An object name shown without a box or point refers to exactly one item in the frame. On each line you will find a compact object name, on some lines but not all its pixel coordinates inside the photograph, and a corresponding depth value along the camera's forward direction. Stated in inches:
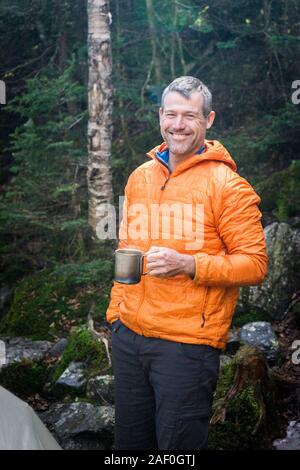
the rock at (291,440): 175.3
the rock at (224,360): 201.1
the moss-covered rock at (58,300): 269.4
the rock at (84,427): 183.6
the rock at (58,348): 244.5
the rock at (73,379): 212.7
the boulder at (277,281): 249.1
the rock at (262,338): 217.5
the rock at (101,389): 201.3
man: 111.8
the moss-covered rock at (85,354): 219.3
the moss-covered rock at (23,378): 221.8
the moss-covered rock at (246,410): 176.6
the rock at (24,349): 235.1
